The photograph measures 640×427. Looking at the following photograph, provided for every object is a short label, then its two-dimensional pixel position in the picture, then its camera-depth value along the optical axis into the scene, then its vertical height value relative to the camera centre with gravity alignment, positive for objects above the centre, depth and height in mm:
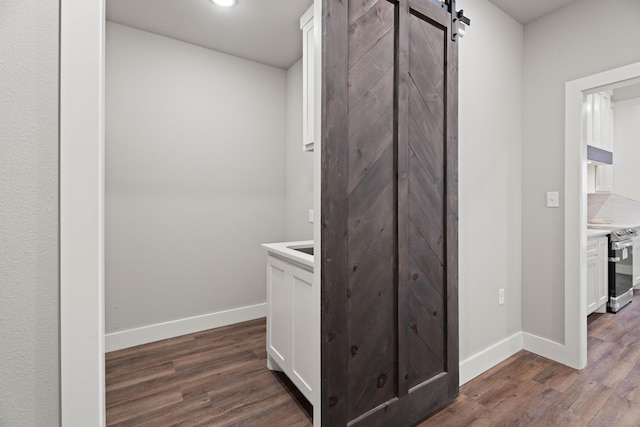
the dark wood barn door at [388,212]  1325 +5
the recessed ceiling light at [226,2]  2215 +1620
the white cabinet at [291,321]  1592 -668
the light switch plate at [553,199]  2262 +113
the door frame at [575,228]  2131 -107
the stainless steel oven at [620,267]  3211 -604
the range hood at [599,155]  3359 +718
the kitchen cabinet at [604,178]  4102 +507
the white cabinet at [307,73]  2037 +1021
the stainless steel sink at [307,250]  2169 -279
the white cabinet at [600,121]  3393 +1160
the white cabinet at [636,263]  3672 -645
